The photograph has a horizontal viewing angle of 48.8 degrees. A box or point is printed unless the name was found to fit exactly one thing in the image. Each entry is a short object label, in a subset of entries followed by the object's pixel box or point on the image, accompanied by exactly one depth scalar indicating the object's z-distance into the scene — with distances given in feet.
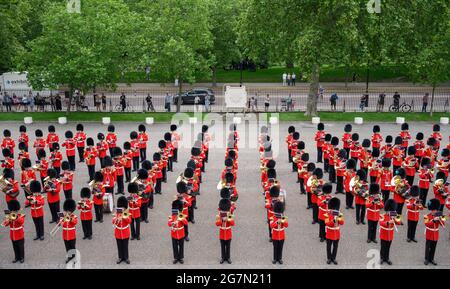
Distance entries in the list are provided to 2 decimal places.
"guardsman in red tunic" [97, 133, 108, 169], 58.45
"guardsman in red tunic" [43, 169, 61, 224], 43.37
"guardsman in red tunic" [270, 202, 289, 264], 35.29
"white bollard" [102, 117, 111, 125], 94.17
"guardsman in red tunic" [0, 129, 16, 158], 59.20
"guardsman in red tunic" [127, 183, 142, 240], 39.04
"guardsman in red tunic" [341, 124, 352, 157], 61.48
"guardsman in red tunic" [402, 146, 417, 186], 51.06
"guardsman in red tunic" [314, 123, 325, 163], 63.62
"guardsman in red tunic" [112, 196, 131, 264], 35.88
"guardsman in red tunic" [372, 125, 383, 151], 62.16
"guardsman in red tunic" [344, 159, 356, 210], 45.78
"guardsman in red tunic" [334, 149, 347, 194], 49.88
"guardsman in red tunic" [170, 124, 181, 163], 64.18
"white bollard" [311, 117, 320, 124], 94.57
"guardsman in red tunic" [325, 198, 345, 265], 35.50
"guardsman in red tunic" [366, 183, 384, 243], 38.68
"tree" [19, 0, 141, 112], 90.48
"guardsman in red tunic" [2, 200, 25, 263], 35.81
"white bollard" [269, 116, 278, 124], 95.20
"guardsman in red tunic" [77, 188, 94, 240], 39.09
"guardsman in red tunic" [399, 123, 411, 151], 61.87
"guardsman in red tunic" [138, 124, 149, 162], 62.54
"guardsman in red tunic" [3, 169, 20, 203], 43.80
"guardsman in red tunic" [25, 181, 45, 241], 39.81
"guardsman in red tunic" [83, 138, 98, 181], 55.47
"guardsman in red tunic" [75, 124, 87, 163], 65.05
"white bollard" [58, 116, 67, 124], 94.07
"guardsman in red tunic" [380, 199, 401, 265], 35.65
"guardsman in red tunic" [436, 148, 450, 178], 49.42
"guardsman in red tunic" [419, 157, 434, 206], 46.47
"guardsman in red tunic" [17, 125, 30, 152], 61.46
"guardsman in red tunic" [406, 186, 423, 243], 38.42
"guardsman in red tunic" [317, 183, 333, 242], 38.37
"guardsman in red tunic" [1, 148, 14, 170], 52.23
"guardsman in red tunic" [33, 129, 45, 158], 58.31
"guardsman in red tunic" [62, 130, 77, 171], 60.80
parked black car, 123.85
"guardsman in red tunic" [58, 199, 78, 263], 36.09
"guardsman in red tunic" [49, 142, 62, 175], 55.11
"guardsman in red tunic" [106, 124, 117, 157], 63.31
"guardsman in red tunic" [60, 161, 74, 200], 46.75
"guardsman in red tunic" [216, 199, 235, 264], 35.65
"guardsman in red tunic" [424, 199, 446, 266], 35.35
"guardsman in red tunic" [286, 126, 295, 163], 63.26
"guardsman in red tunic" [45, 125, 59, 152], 61.36
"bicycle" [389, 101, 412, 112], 107.55
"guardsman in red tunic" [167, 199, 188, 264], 35.73
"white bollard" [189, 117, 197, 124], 93.45
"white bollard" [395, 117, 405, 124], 92.73
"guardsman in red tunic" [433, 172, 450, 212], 42.23
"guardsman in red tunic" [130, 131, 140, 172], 60.80
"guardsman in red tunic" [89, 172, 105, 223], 42.88
